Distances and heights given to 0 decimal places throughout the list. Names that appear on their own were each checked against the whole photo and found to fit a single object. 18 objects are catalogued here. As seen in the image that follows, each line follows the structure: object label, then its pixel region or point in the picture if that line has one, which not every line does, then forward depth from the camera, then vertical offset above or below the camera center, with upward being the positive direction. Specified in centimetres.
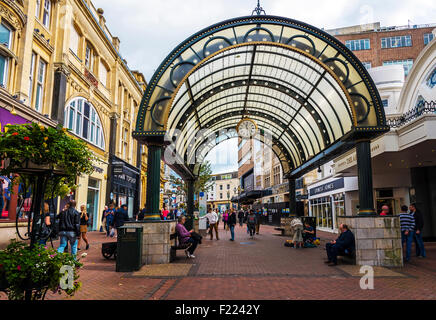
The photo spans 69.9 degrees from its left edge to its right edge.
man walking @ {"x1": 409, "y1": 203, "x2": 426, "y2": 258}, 1065 -93
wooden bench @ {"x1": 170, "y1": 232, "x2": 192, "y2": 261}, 984 -130
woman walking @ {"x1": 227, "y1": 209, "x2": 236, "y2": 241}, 1698 -81
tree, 2928 +246
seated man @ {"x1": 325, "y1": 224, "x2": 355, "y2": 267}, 892 -114
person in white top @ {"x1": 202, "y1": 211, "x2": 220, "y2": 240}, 1766 -78
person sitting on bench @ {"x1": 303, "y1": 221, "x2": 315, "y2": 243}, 1382 -128
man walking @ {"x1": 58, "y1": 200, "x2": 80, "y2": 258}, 910 -57
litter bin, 804 -110
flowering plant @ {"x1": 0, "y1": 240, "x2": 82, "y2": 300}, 370 -77
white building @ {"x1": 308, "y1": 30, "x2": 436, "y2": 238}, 1201 +214
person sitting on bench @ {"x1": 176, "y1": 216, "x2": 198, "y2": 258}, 1020 -105
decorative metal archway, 977 +473
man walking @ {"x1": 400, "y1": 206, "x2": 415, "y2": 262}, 997 -68
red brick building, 4166 +2185
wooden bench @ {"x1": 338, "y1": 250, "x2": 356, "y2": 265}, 903 -153
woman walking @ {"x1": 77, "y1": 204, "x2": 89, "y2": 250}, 1197 -60
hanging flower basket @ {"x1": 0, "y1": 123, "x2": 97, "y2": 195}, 395 +74
